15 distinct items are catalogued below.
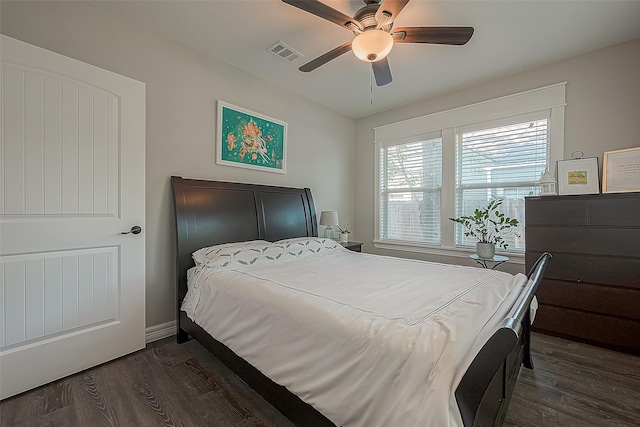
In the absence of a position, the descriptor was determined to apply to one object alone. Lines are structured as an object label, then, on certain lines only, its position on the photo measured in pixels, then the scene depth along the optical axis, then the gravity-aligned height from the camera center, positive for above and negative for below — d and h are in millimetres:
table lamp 3512 -96
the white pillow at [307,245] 2600 -356
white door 1615 -35
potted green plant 2898 -168
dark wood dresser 2137 -454
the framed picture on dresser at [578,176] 2500 +331
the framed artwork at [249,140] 2795 +786
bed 852 -475
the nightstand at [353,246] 3546 -464
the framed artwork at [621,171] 2273 +349
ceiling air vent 2490 +1507
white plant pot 2830 -406
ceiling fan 1644 +1188
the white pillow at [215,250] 2193 -331
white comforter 896 -499
